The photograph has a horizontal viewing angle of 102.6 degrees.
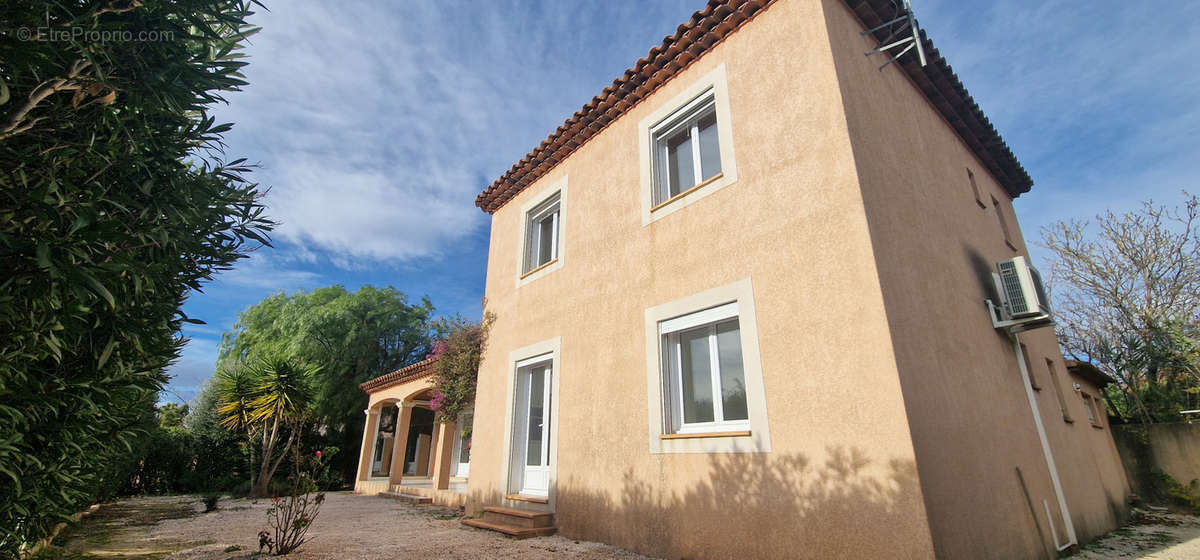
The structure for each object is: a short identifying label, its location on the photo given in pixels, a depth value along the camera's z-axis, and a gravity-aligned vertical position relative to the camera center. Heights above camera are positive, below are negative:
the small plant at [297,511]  5.36 -0.74
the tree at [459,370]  9.84 +1.42
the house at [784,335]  4.10 +1.12
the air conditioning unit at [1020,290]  5.93 +1.76
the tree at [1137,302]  11.56 +3.42
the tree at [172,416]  23.88 +1.46
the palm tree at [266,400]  15.15 +1.34
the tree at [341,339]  21.95 +5.00
